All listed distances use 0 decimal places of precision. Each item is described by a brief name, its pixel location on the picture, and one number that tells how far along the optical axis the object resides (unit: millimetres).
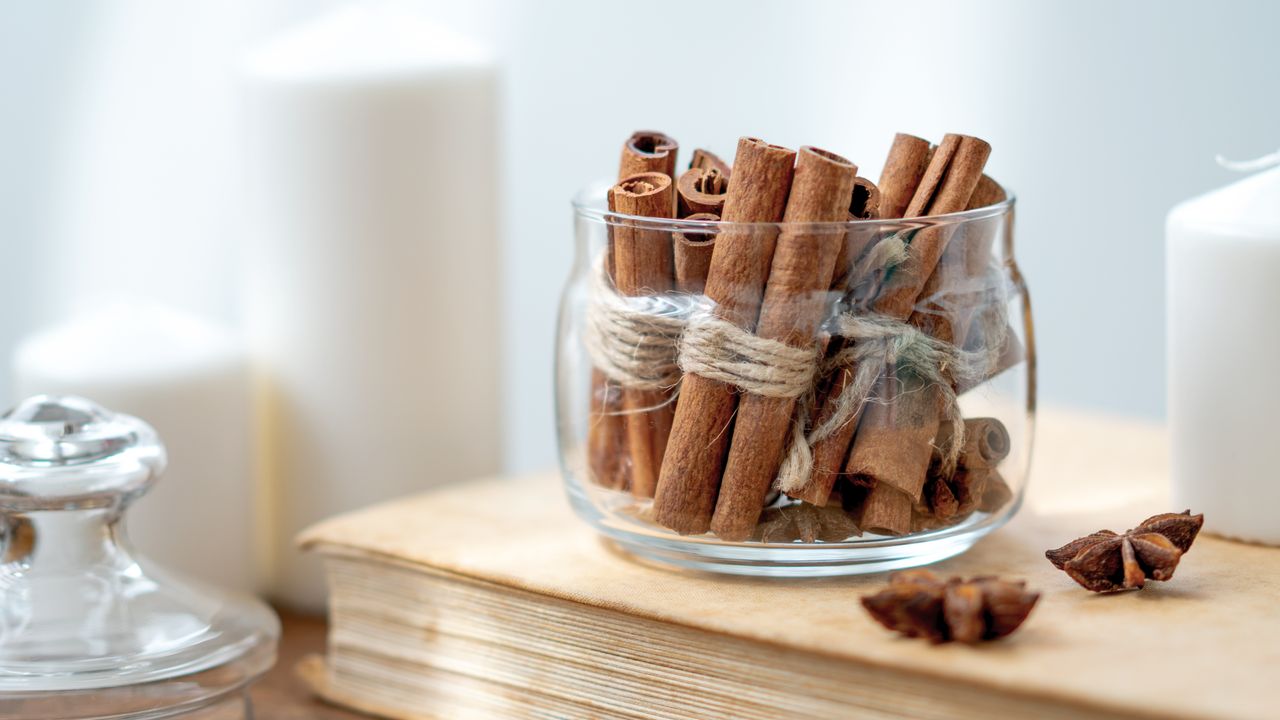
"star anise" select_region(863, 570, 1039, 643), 655
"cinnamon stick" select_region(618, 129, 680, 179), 717
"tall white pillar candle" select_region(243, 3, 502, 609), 808
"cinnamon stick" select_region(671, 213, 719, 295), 693
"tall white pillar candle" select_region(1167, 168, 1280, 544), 718
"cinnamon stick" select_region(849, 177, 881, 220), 698
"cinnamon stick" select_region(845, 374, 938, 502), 687
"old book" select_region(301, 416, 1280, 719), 643
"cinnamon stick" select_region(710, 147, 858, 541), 682
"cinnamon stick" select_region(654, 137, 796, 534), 687
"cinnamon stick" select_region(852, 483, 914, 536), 693
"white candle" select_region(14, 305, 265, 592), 795
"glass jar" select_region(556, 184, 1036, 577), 685
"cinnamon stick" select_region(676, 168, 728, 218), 704
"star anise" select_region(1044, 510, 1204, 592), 689
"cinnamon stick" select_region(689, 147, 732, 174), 726
